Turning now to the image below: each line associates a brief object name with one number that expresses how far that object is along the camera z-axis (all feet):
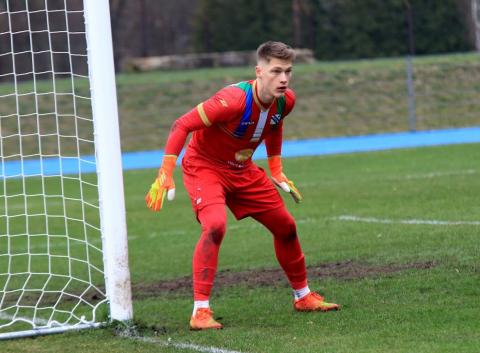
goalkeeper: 45.57
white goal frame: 45.16
